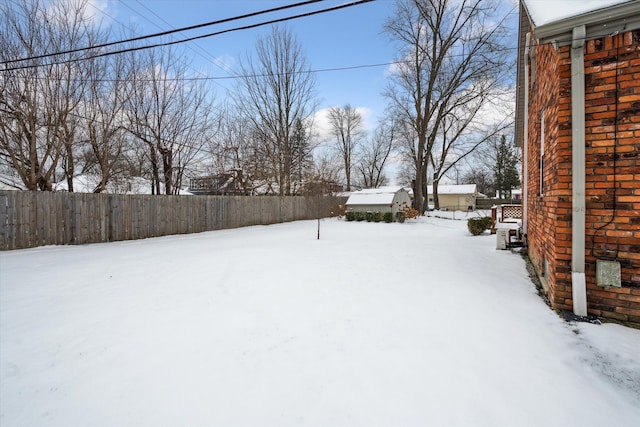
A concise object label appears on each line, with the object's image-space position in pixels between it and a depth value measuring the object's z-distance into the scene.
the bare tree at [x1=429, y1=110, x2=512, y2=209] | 20.89
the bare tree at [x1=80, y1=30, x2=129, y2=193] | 9.35
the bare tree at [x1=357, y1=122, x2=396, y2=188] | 37.72
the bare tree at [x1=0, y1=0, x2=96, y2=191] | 7.77
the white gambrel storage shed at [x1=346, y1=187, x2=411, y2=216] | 18.38
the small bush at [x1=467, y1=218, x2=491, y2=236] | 10.23
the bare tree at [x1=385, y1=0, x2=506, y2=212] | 17.47
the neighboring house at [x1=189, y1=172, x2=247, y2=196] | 15.85
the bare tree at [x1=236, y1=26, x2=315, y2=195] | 18.98
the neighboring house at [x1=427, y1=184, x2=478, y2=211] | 40.25
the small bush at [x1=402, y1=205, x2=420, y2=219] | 17.95
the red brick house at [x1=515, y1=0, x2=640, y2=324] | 2.79
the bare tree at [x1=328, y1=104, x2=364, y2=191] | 36.62
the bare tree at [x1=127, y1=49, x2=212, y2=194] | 11.48
